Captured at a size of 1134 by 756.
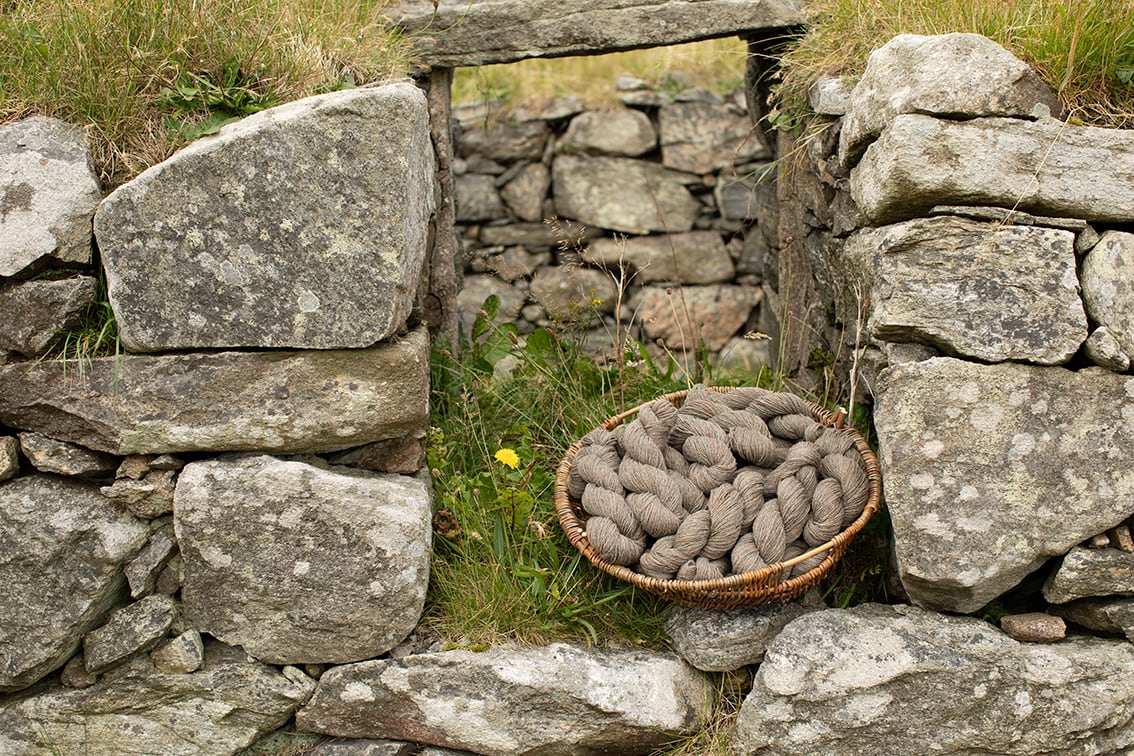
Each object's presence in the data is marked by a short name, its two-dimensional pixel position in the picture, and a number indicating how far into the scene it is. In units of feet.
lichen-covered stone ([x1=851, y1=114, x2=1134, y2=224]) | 8.28
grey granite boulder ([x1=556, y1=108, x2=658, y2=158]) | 20.56
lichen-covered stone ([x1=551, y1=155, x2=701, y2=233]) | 20.61
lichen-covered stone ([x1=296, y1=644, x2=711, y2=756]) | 8.82
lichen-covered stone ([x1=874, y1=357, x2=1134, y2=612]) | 7.98
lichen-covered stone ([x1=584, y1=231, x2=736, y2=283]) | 20.72
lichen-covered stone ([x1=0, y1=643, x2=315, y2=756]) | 8.80
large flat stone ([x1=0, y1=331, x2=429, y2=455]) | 8.46
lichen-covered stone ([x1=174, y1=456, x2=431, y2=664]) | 8.58
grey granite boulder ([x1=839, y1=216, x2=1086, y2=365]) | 8.12
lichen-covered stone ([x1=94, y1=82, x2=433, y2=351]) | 8.26
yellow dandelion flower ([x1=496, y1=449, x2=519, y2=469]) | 9.83
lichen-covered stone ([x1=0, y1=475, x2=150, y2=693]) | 8.46
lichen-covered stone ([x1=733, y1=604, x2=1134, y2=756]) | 8.20
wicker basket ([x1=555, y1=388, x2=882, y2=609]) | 8.33
